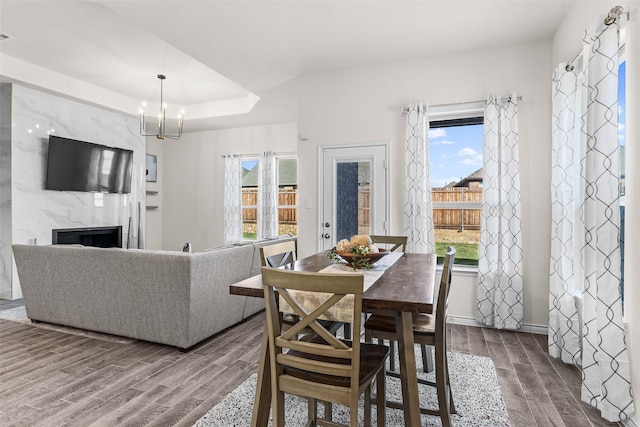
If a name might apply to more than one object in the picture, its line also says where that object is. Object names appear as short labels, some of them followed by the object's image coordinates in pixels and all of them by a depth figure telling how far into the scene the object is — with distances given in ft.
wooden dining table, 4.75
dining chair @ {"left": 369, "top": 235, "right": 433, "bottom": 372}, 8.20
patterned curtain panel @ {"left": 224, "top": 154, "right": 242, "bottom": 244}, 22.00
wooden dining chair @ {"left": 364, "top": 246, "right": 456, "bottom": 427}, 5.82
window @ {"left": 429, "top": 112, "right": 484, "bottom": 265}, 13.34
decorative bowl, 6.83
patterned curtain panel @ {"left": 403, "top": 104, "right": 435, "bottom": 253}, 12.29
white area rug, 6.49
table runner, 4.88
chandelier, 14.63
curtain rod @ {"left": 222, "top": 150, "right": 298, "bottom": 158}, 21.19
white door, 13.20
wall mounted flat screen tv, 16.14
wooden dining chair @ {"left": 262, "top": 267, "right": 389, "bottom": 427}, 4.33
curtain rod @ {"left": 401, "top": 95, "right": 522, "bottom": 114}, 11.47
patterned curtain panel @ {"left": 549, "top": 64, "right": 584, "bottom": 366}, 8.79
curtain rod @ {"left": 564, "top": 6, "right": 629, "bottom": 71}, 6.33
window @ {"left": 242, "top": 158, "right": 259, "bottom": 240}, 22.50
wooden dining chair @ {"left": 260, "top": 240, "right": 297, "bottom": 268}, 7.45
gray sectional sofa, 9.56
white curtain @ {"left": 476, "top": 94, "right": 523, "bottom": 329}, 11.30
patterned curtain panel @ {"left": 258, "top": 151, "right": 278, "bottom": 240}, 21.01
